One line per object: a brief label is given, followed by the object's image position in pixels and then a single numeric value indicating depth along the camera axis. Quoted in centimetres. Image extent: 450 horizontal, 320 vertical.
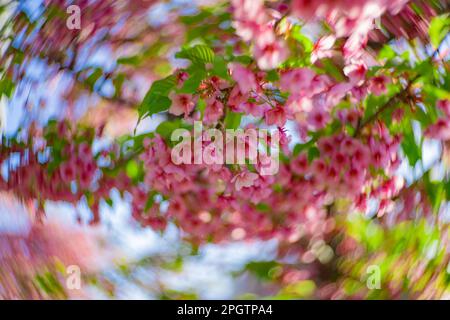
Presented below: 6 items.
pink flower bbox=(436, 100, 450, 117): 105
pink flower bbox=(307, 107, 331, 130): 120
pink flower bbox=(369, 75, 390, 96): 107
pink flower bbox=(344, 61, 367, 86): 96
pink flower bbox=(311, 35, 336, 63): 94
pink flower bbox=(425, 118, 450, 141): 107
